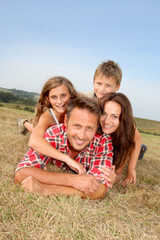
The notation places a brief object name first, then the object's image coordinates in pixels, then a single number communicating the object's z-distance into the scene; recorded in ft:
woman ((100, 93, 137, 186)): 10.58
